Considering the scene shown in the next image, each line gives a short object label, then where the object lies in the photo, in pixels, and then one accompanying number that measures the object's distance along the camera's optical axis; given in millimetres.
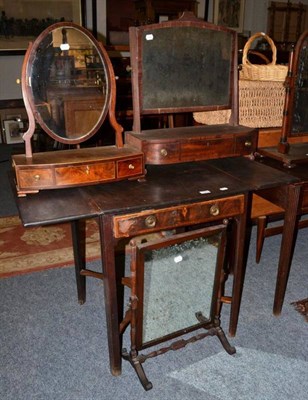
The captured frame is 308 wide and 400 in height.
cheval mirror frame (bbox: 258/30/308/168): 2156
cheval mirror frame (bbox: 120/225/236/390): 1683
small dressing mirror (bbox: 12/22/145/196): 1671
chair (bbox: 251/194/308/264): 2750
